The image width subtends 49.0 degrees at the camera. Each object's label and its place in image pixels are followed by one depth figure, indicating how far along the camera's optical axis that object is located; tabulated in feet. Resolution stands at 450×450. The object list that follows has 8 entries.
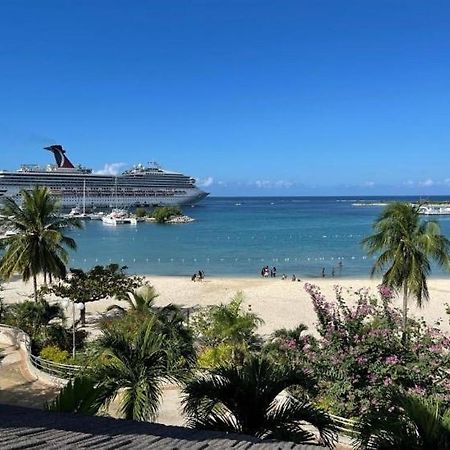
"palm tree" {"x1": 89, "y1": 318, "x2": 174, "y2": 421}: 20.36
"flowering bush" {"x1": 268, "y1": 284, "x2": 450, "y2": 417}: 26.32
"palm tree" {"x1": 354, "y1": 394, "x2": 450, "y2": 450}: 13.91
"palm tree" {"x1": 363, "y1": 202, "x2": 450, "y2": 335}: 49.01
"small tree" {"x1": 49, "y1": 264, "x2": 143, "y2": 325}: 55.98
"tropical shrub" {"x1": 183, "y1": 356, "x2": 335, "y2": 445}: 16.84
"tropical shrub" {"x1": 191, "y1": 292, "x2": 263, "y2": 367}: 40.32
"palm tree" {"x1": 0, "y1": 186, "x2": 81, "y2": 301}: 60.95
